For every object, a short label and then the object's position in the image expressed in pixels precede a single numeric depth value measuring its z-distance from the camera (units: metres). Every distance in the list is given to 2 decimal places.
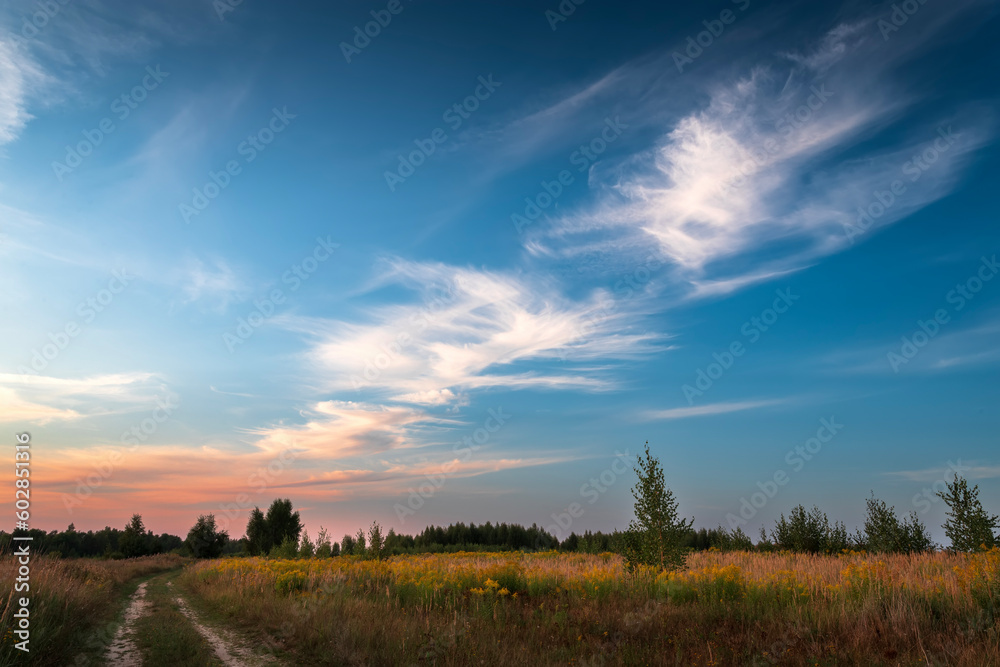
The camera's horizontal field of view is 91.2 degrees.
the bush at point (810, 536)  32.84
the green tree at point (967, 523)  20.23
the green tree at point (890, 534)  26.88
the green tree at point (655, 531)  16.62
